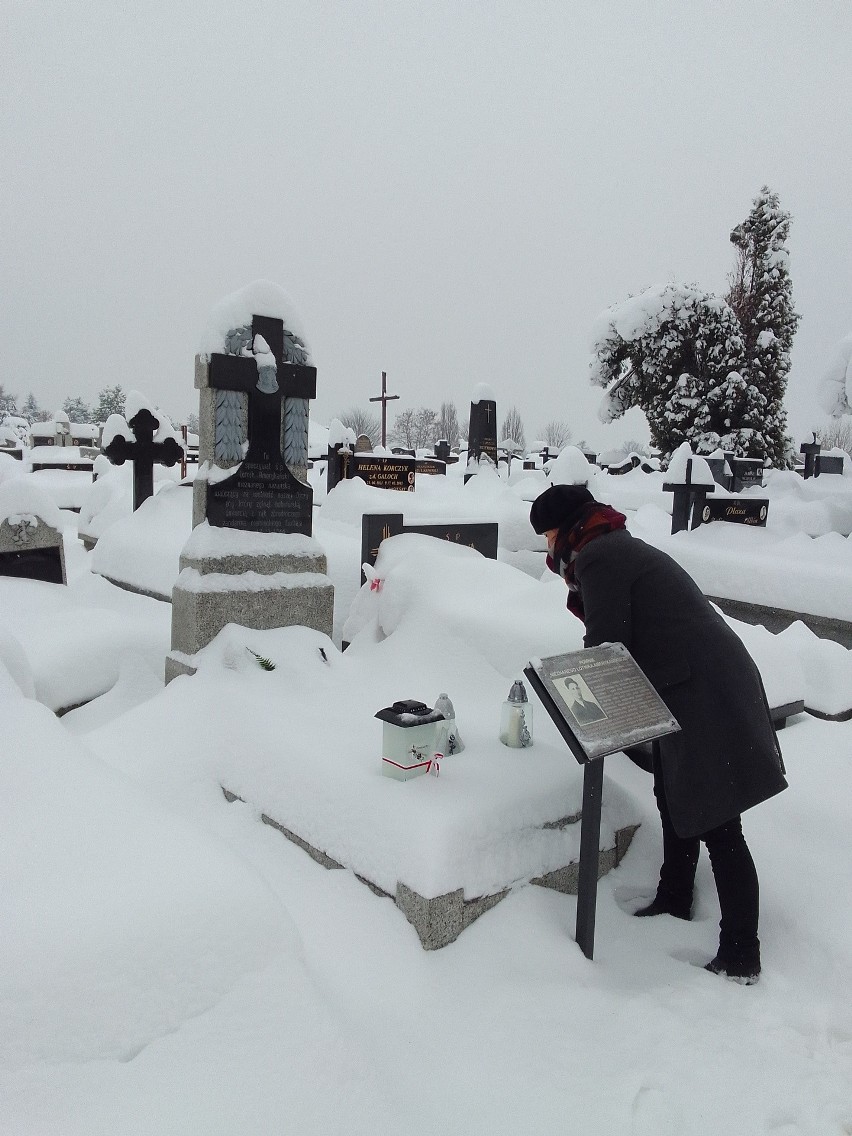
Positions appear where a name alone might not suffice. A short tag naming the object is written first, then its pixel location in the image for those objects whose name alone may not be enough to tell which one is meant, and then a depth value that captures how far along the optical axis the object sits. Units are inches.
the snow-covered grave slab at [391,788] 111.3
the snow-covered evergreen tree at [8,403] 3497.0
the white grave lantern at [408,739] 124.3
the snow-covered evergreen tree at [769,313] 987.3
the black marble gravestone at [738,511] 441.4
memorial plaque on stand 98.3
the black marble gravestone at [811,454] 803.4
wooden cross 1116.3
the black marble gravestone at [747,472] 823.7
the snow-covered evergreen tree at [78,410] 3408.0
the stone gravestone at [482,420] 788.6
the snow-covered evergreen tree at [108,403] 2407.7
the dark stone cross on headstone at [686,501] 437.4
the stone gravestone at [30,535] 287.3
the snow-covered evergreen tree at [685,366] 924.0
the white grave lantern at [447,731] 136.1
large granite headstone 192.4
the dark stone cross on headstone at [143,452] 397.1
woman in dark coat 107.3
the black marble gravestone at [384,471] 575.3
